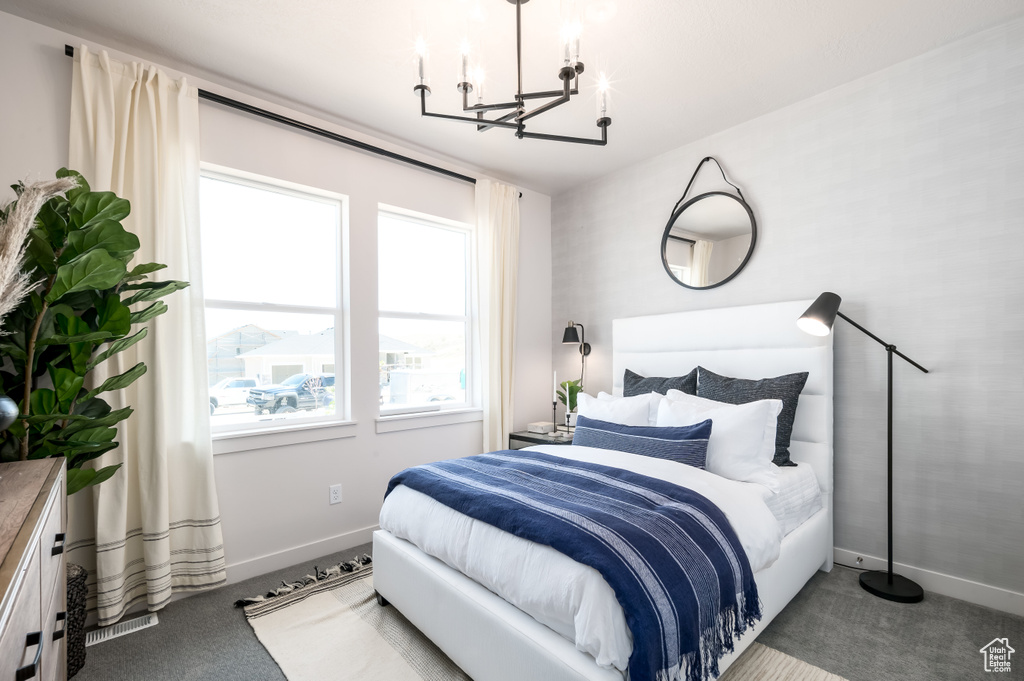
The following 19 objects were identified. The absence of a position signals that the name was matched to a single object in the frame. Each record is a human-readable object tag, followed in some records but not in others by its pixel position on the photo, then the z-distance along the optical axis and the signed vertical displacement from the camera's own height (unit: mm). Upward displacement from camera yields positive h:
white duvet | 1337 -763
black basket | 1793 -1061
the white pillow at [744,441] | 2230 -514
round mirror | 3129 +625
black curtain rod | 2552 +1242
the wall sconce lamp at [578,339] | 3900 -40
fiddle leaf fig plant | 1734 +53
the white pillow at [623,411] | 2703 -444
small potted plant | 3771 -509
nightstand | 3471 -776
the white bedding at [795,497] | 2176 -796
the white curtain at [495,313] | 3730 +172
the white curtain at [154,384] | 2178 -223
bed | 1521 -918
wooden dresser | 795 -468
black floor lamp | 2301 -116
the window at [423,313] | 3416 +168
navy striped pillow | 2250 -535
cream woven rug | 1823 -1284
